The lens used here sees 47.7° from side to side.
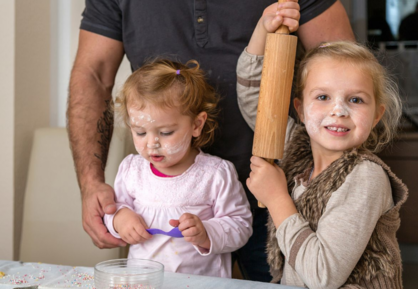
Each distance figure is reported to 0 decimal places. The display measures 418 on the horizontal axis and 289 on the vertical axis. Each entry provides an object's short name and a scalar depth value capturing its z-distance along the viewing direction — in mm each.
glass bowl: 882
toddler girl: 1260
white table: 1011
